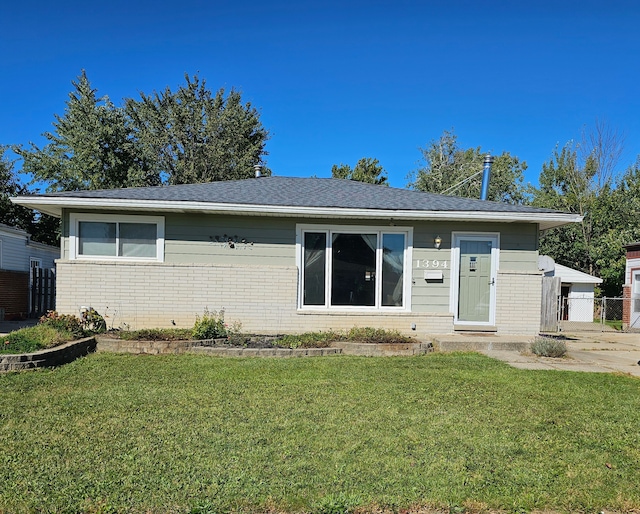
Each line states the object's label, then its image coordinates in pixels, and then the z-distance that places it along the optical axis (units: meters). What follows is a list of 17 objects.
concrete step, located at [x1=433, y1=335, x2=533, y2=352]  8.73
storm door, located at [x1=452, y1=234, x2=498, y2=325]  10.08
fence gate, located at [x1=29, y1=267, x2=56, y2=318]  16.86
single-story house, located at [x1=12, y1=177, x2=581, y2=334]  9.54
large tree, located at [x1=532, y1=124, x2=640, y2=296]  23.86
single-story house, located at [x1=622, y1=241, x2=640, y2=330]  18.42
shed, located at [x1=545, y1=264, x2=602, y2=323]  20.66
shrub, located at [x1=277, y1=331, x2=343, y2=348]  8.40
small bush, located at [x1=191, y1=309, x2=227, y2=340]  8.70
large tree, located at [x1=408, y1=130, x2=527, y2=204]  31.19
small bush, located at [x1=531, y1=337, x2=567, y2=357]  8.43
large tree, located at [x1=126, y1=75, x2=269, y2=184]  26.08
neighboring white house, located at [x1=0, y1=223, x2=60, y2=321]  15.44
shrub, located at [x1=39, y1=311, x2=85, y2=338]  8.30
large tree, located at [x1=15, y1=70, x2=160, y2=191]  23.78
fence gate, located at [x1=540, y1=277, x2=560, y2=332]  11.95
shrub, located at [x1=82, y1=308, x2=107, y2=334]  9.16
